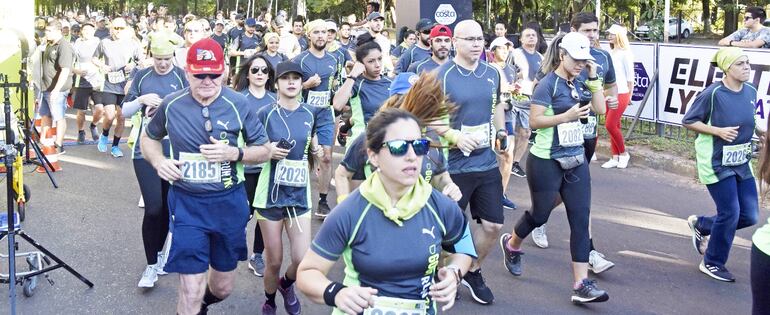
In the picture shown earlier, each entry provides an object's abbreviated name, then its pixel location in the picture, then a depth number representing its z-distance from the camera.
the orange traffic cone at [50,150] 11.62
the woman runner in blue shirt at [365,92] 7.79
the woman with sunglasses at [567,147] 6.08
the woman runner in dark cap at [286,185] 5.68
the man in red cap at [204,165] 4.89
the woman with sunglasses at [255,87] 6.38
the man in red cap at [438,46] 7.56
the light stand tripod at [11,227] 5.56
